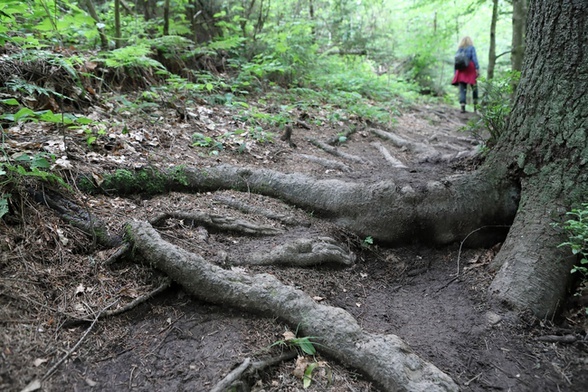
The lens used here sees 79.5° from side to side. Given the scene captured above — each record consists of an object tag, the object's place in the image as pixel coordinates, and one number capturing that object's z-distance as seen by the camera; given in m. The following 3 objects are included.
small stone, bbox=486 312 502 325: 2.90
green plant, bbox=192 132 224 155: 4.81
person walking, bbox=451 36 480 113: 10.61
